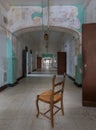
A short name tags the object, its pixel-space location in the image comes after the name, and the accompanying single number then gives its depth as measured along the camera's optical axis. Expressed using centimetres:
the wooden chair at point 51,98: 187
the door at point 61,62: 908
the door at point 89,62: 263
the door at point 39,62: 1664
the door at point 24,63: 741
